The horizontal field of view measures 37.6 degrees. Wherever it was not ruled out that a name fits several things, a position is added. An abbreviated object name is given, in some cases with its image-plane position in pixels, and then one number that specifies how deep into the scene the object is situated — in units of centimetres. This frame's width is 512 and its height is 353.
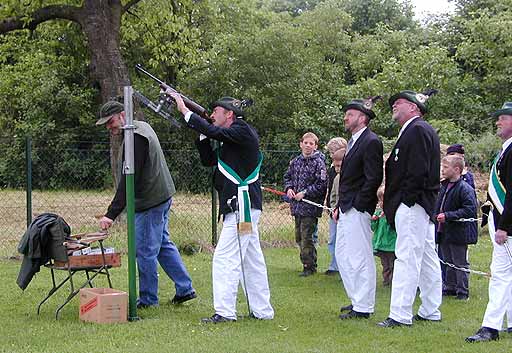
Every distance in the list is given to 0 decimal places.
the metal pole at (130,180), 693
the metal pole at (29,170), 1127
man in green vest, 734
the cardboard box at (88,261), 732
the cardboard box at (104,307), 683
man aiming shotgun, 682
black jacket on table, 720
